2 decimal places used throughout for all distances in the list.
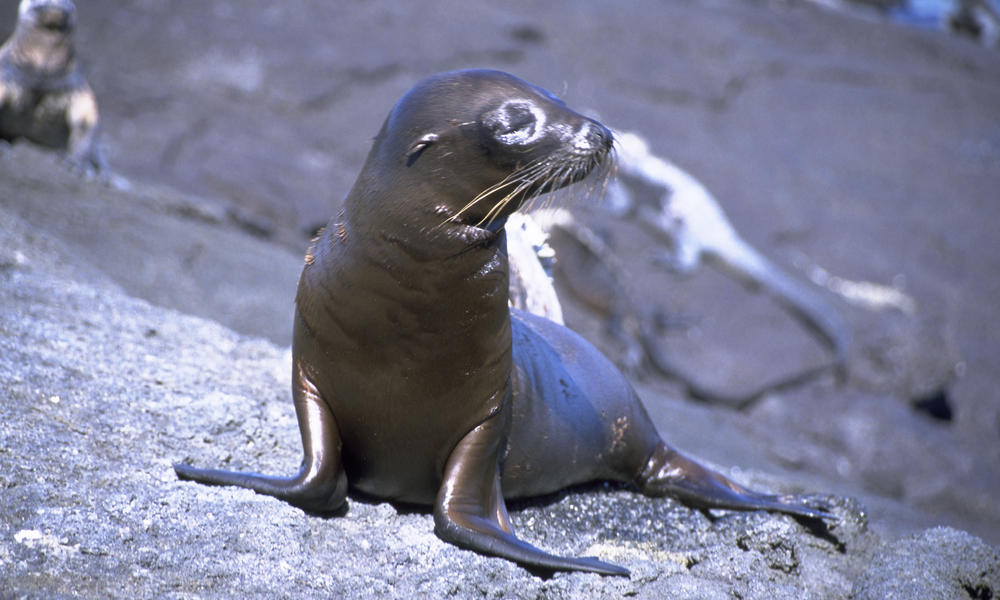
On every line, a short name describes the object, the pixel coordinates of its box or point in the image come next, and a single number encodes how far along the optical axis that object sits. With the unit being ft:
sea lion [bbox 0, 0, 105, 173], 47.91
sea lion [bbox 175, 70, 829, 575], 16.40
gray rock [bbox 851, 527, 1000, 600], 19.43
